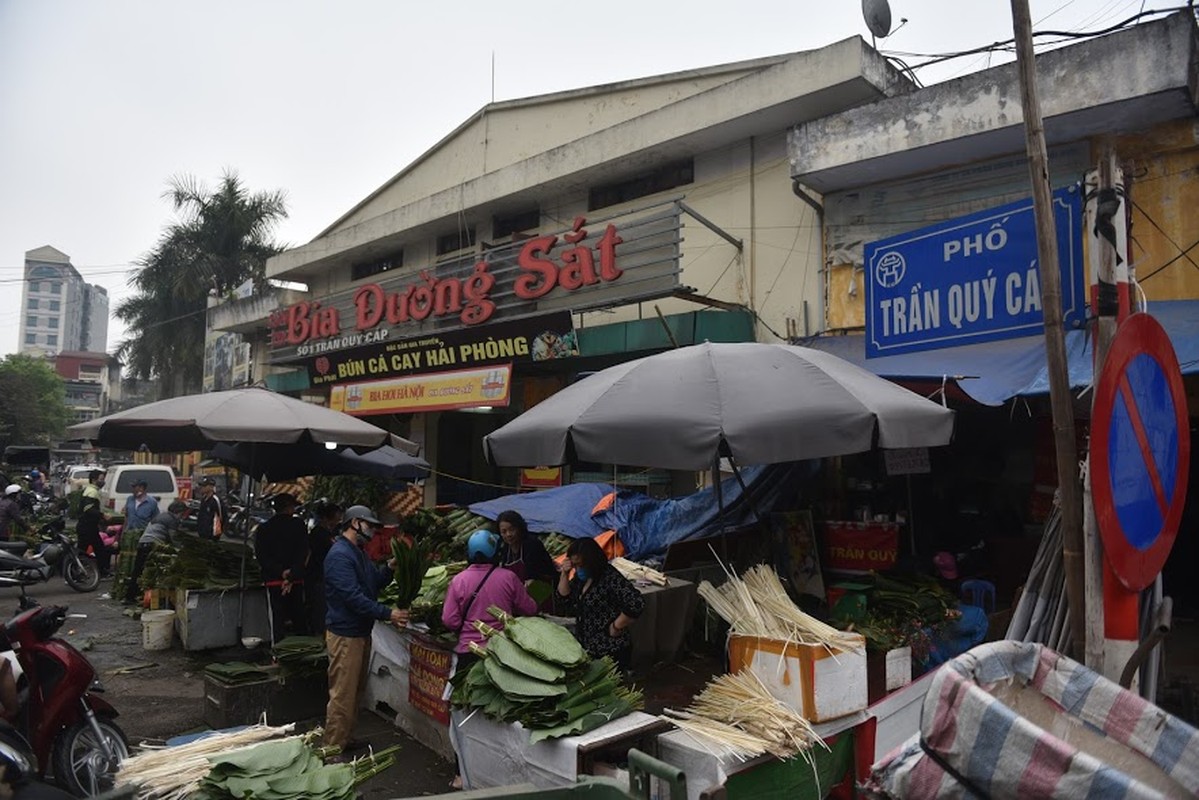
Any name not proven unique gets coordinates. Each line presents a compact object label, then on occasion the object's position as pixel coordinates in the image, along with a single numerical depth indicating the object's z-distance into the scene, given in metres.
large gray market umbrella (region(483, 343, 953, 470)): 3.80
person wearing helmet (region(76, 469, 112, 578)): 12.55
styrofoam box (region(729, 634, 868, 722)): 3.78
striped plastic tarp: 1.86
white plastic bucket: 8.12
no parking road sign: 2.40
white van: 18.33
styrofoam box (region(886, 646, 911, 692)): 4.62
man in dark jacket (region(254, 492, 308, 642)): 7.86
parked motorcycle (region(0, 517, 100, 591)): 6.65
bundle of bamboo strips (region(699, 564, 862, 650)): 3.94
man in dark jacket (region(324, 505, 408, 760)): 5.31
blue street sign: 3.20
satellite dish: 9.74
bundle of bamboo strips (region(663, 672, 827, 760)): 3.57
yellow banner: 12.56
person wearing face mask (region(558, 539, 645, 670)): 4.54
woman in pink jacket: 4.73
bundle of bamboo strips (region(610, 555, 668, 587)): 5.43
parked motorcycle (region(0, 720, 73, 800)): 2.40
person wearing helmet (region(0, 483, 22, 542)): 11.45
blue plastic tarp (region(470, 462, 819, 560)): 7.21
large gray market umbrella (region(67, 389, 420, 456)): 6.57
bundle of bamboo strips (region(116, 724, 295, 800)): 2.88
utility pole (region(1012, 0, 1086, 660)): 2.73
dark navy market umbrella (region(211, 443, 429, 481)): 9.20
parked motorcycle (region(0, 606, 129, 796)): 4.34
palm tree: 29.38
